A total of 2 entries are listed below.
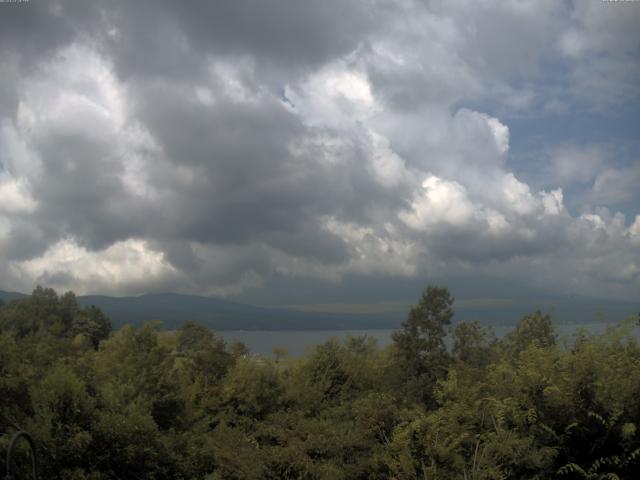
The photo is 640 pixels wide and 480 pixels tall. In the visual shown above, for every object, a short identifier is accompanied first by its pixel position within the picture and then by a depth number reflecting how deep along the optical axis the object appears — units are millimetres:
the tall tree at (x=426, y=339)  32812
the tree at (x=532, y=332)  19373
